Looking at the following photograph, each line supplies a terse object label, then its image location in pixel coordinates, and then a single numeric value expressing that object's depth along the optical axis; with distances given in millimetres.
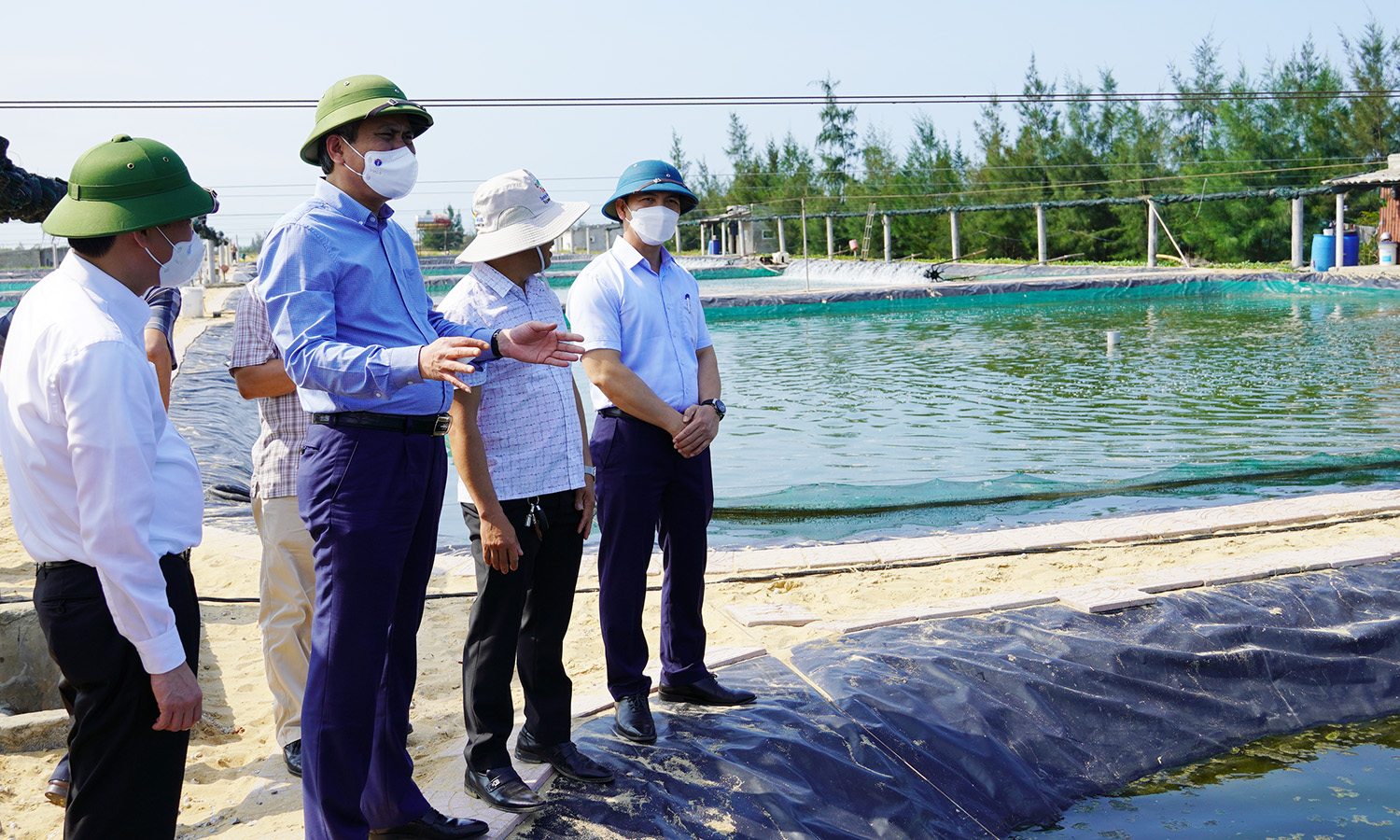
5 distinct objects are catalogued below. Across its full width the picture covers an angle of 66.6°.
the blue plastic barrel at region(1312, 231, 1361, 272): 23500
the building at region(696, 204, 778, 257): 41031
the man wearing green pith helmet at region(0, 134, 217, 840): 1778
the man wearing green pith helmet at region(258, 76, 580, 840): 2188
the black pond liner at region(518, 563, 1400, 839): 2719
